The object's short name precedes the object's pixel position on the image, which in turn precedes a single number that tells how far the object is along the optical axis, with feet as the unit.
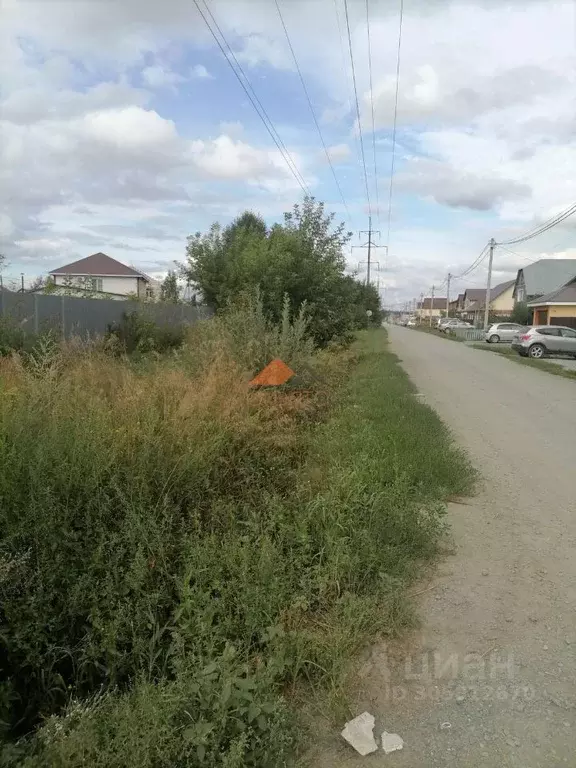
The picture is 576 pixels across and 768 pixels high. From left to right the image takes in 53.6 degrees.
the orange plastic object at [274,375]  24.06
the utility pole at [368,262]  243.68
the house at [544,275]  217.36
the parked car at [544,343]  91.76
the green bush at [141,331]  63.67
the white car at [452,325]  230.13
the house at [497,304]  296.59
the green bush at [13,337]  39.52
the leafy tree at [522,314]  192.13
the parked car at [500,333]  151.53
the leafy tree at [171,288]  97.86
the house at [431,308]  495.00
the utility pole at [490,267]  165.27
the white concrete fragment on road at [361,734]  7.75
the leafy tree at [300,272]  49.80
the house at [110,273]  193.98
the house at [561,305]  150.61
